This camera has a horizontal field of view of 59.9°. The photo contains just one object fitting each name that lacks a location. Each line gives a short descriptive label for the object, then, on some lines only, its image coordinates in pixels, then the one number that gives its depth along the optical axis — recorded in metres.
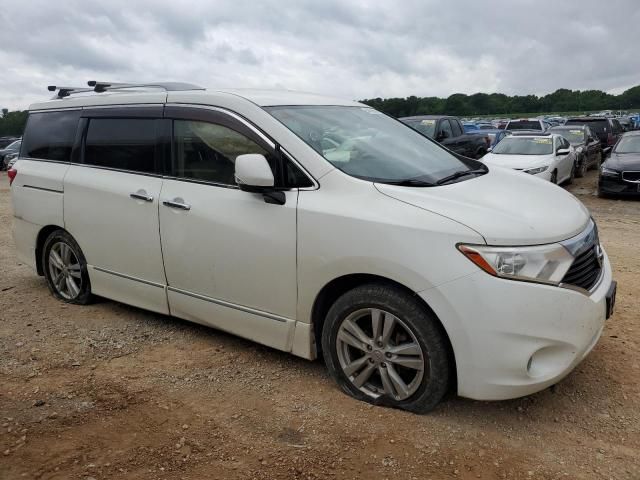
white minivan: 2.78
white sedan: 11.85
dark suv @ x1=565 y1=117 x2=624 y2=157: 21.50
